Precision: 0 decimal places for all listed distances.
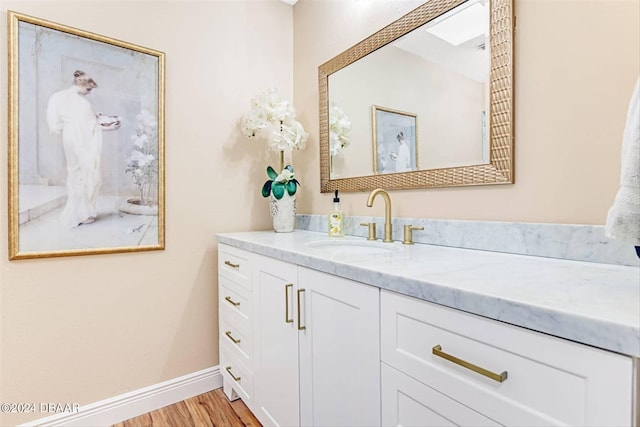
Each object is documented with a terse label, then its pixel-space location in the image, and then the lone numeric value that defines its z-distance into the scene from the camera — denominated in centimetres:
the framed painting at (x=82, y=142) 132
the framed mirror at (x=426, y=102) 105
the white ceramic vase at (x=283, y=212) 182
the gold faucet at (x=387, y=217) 136
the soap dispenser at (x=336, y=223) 157
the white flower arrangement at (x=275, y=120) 182
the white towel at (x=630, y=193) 52
